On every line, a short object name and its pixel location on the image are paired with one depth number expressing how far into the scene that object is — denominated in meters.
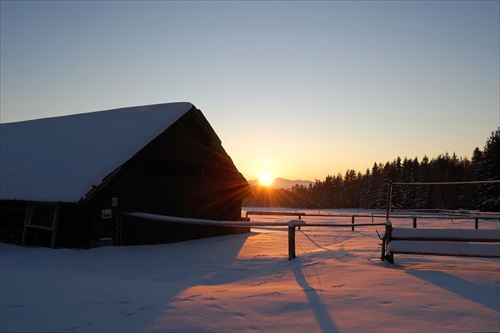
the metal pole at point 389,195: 13.49
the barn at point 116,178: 13.39
